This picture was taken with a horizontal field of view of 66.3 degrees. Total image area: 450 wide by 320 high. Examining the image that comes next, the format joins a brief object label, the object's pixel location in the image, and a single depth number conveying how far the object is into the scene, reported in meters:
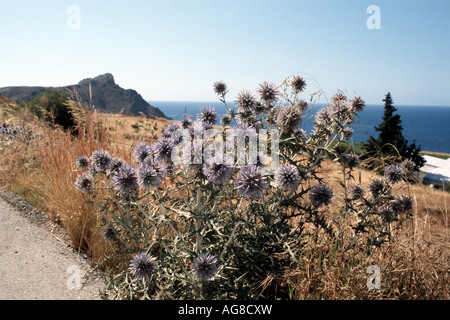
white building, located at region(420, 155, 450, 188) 17.73
